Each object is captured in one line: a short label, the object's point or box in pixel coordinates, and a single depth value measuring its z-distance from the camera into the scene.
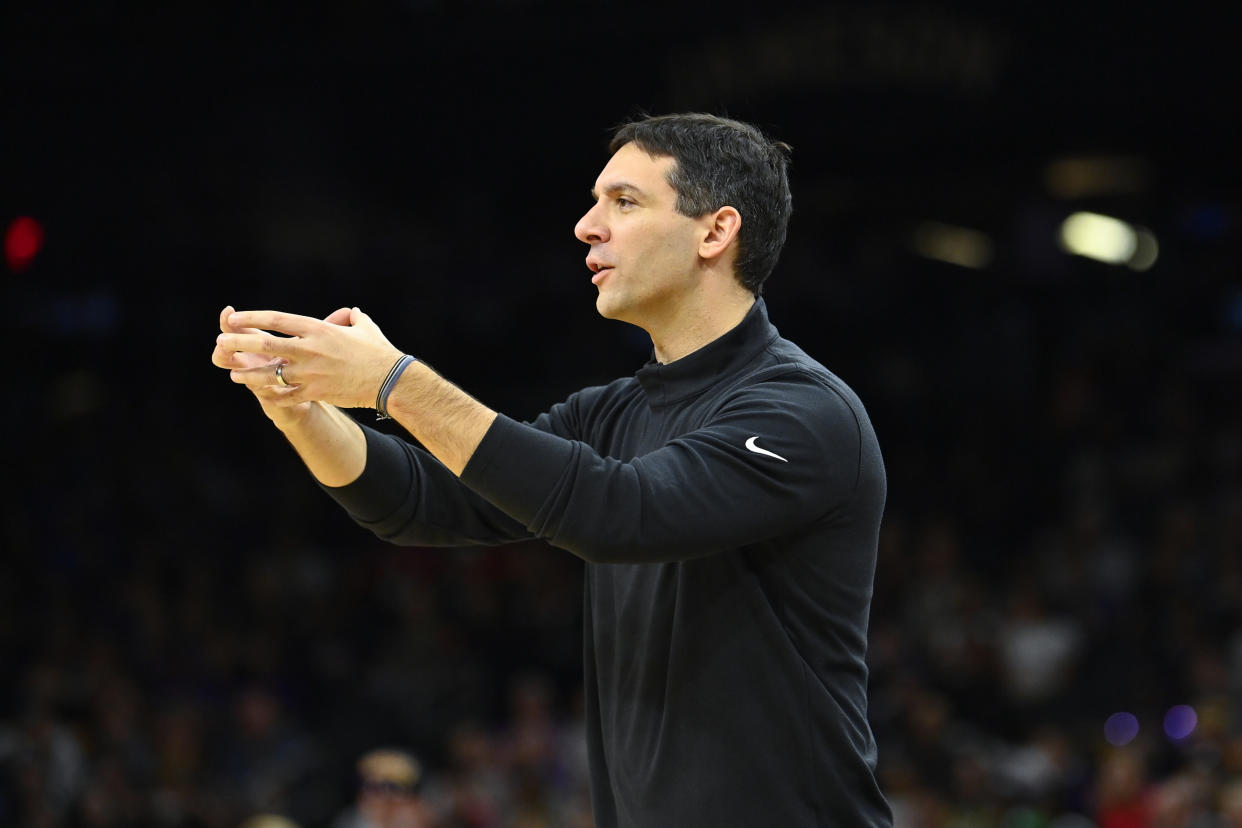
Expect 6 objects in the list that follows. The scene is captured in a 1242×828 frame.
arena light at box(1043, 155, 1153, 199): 14.64
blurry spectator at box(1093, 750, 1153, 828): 8.02
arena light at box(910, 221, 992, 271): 16.09
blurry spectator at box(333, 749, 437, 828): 6.86
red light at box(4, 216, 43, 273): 11.35
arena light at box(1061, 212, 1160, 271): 14.53
